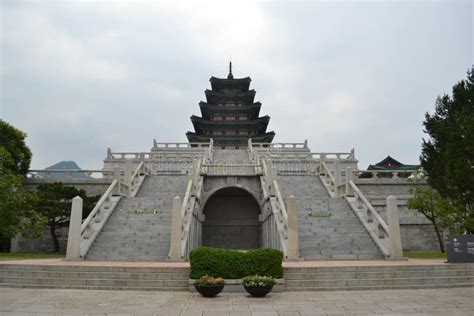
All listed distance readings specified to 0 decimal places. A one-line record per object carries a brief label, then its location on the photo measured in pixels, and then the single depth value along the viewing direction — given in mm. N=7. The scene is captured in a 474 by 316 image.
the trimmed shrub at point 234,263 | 10523
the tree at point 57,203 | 20969
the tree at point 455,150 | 14602
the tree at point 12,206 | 15589
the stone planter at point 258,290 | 9578
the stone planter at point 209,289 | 9648
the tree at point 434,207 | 16797
